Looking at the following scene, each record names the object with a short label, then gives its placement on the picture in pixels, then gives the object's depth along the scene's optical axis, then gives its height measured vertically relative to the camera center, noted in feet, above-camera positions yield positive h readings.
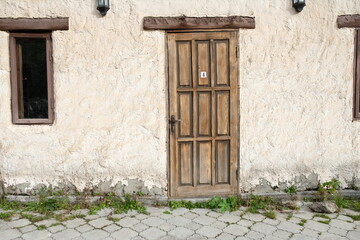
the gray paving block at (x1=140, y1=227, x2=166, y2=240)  12.62 -4.80
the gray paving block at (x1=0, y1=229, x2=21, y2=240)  12.60 -4.75
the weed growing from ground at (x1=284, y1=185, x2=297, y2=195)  16.28 -4.07
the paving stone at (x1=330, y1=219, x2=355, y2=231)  13.42 -4.80
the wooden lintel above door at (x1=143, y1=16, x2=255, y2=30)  15.47 +3.71
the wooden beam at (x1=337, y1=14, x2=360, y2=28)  15.97 +3.87
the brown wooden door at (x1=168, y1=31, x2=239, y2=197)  15.81 -0.39
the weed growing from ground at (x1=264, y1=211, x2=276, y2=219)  14.34 -4.65
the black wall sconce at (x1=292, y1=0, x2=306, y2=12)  15.40 +4.49
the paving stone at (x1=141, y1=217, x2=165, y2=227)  13.76 -4.72
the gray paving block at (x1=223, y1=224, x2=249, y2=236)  12.93 -4.80
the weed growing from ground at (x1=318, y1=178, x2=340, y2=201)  15.90 -3.97
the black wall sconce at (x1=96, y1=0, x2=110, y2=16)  15.01 +4.36
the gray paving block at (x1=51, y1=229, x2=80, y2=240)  12.65 -4.79
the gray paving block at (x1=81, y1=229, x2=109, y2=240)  12.62 -4.79
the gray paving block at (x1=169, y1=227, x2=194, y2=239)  12.69 -4.80
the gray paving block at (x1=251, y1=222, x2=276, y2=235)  13.10 -4.80
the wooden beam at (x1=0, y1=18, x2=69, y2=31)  15.35 +3.68
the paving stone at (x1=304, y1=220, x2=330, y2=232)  13.26 -4.80
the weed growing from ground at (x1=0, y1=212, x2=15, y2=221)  14.25 -4.58
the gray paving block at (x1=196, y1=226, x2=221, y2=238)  12.85 -4.81
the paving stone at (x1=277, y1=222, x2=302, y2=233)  13.16 -4.80
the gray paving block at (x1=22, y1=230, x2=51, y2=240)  12.62 -4.78
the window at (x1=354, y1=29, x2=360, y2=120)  16.27 +1.28
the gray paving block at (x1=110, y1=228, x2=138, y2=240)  12.64 -4.81
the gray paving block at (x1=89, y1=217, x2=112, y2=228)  13.66 -4.71
